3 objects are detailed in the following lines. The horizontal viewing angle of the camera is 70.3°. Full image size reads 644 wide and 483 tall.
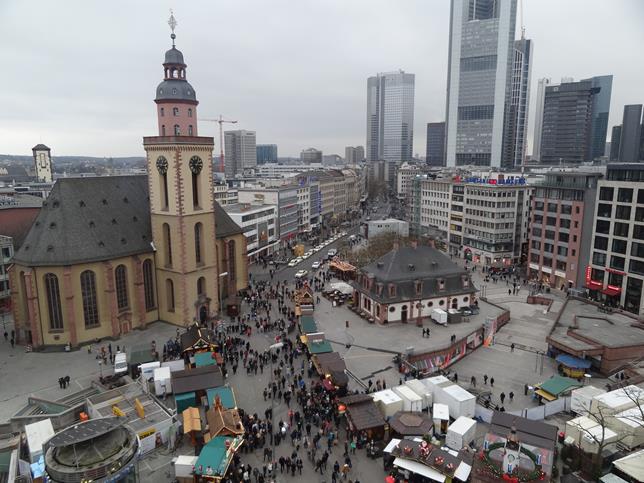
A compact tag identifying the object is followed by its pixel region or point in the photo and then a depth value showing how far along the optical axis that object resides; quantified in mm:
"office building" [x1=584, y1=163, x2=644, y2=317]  57969
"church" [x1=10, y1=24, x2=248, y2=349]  44625
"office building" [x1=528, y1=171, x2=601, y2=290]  66312
